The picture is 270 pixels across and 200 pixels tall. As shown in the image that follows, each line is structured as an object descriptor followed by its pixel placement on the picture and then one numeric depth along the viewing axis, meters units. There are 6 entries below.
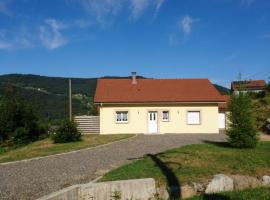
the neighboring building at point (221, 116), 21.75
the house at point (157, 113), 18.72
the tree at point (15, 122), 18.39
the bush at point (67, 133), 15.26
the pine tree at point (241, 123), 11.18
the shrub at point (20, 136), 18.31
